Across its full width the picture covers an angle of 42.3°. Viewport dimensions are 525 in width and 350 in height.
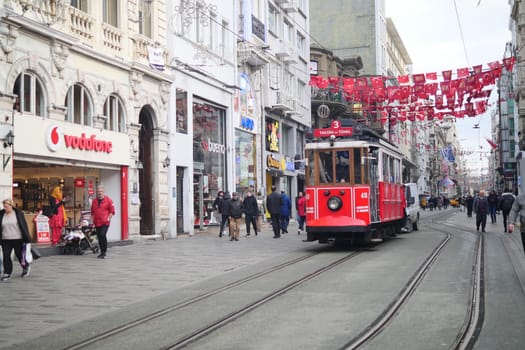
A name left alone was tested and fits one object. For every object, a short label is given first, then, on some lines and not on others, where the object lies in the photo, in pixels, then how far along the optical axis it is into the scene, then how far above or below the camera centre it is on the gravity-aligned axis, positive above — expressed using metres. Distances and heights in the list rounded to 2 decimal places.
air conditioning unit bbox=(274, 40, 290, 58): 39.52 +8.53
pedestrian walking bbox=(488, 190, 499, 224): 35.10 -0.67
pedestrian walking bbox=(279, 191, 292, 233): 26.48 -0.66
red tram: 17.88 +0.26
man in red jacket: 16.83 -0.37
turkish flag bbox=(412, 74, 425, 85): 28.42 +4.80
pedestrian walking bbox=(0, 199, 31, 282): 13.02 -0.60
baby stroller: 18.05 -1.07
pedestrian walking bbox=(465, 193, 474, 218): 44.03 -0.92
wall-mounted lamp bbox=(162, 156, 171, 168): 24.86 +1.31
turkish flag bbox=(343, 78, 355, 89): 31.97 +5.30
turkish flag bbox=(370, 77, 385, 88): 31.25 +5.10
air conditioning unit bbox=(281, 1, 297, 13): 41.38 +11.58
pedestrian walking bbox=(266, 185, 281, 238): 24.98 -0.51
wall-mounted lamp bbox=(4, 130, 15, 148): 16.20 +1.48
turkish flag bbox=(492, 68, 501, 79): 26.46 +4.61
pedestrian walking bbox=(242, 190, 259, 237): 25.86 -0.54
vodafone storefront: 17.61 +1.00
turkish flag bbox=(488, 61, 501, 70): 26.20 +4.88
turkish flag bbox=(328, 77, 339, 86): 31.84 +5.34
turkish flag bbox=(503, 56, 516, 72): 25.63 +4.86
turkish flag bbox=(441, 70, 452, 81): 27.83 +4.81
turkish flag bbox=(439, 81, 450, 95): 28.48 +4.41
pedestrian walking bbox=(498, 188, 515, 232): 27.41 -0.52
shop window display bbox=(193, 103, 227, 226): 28.39 +1.74
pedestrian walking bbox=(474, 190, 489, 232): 26.86 -0.73
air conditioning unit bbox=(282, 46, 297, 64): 40.78 +8.52
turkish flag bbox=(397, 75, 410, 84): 29.15 +4.88
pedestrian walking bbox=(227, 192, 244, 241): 23.19 -0.63
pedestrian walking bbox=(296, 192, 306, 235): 26.22 -0.56
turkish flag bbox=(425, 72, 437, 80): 28.17 +4.84
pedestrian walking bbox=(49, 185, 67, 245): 18.81 -0.50
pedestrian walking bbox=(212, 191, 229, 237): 24.64 -0.42
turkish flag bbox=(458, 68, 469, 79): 27.61 +4.85
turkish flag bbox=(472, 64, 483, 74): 27.08 +4.89
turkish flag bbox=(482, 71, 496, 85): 26.84 +4.49
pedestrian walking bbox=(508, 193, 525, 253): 11.67 -0.39
